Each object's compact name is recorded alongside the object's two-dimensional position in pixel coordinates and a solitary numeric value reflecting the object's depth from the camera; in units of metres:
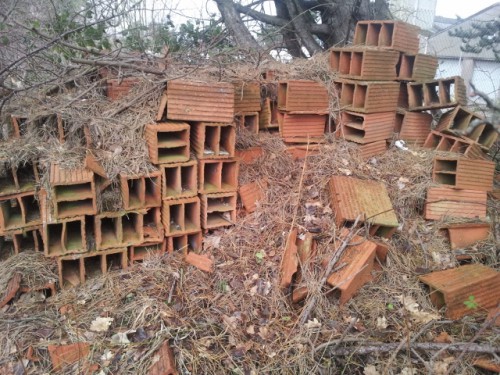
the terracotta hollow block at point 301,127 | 4.60
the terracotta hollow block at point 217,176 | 3.66
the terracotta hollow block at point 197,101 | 3.38
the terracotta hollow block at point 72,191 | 3.12
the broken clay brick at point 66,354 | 2.78
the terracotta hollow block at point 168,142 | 3.36
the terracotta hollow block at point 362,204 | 3.67
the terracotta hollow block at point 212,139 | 3.55
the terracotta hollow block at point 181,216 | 3.56
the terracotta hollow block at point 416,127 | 5.04
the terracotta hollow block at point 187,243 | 3.76
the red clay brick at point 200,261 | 3.58
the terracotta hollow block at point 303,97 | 4.48
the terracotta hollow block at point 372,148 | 4.76
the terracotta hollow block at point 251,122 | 4.40
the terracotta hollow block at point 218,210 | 3.75
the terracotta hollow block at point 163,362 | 2.66
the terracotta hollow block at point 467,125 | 4.55
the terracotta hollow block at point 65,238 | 3.25
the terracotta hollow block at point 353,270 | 3.25
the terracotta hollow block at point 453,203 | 4.23
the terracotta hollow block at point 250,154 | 4.19
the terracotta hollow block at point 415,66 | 4.92
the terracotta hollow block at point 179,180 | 3.49
